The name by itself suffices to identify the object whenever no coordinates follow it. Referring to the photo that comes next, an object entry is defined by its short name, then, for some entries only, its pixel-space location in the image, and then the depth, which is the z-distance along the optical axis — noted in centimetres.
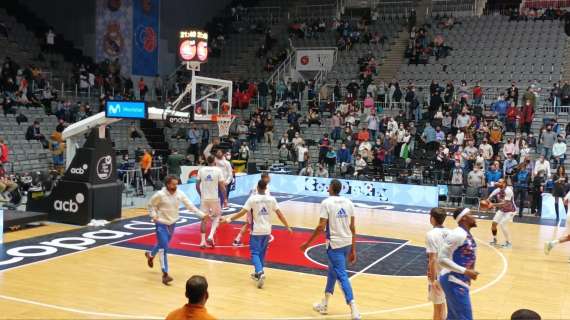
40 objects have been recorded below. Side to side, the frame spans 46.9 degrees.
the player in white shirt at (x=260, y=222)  1098
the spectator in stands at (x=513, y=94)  2628
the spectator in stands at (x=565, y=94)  2600
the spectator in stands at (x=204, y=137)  2819
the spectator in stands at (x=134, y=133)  2866
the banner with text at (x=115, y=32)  3206
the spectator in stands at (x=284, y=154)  2706
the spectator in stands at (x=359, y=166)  2505
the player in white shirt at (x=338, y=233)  933
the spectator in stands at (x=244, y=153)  2603
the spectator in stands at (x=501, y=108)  2631
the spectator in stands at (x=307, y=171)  2542
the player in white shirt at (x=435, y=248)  789
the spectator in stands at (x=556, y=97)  2622
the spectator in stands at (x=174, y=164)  2319
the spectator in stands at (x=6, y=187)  1831
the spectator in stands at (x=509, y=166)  2274
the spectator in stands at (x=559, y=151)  2311
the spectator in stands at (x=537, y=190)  2088
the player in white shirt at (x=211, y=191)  1423
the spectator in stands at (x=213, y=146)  2028
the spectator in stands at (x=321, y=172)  2516
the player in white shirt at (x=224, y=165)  1588
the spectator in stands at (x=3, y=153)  2036
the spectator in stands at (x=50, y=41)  3120
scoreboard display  1802
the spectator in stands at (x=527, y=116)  2478
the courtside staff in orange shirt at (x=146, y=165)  2249
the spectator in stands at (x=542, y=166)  2167
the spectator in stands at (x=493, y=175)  2216
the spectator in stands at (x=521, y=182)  2088
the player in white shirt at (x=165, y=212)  1117
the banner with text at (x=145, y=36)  3241
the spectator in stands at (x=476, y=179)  2227
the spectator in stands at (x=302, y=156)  2611
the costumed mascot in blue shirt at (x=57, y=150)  2308
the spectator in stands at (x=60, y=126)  2427
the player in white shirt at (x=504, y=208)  1517
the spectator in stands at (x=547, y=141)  2361
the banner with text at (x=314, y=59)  3484
